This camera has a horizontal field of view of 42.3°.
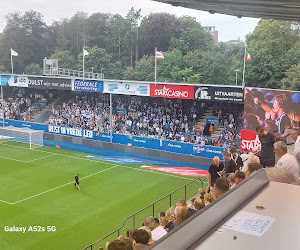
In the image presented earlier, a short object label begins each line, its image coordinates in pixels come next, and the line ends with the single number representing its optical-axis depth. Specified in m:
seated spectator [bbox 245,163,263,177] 5.50
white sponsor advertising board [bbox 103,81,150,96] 33.16
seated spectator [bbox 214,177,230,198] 5.04
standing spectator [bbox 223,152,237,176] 10.76
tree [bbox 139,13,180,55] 68.19
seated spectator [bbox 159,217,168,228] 7.96
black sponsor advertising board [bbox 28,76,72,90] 38.25
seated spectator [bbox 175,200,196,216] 7.91
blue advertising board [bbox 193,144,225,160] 29.36
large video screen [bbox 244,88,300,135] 23.77
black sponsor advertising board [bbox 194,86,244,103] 27.84
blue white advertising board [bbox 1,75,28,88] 41.24
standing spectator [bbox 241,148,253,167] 12.16
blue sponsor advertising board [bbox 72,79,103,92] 35.84
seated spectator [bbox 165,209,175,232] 8.41
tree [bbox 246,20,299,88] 45.41
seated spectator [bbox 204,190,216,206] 7.70
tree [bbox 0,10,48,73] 77.81
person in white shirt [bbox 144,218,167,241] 6.52
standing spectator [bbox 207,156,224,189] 11.16
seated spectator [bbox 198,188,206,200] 9.86
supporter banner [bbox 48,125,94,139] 37.03
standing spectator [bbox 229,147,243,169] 11.21
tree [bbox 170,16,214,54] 62.95
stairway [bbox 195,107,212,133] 34.53
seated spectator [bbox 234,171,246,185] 6.44
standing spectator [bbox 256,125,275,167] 9.56
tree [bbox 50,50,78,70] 69.88
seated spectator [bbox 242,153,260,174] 6.66
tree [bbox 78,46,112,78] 63.50
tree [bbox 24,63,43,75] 72.32
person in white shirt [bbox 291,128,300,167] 7.26
